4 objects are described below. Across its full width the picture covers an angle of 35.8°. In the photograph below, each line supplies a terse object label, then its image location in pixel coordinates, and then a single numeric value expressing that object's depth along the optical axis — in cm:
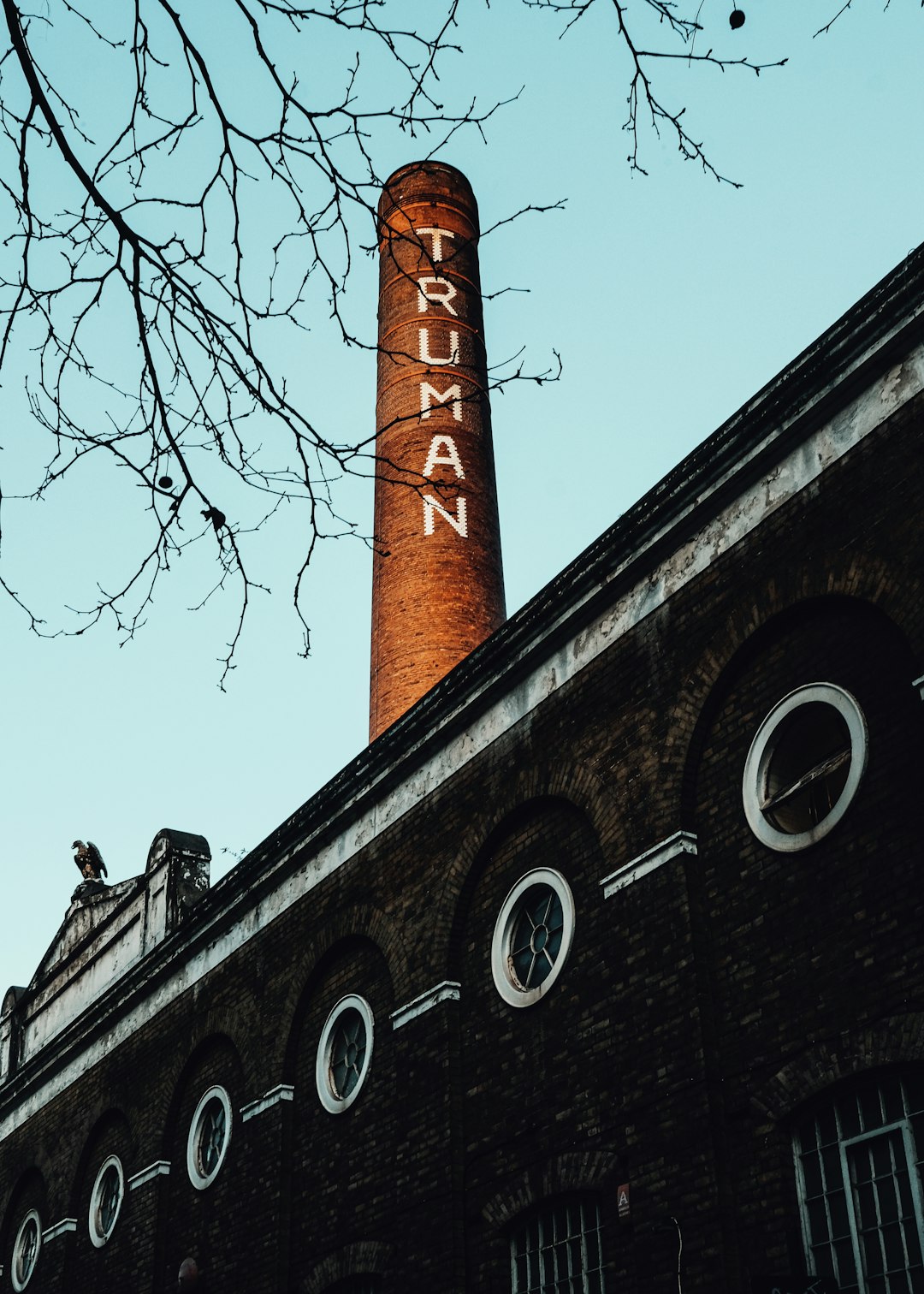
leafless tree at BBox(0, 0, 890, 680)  477
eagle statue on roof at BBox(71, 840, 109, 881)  2253
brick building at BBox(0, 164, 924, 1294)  854
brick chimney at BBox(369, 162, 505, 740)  2103
